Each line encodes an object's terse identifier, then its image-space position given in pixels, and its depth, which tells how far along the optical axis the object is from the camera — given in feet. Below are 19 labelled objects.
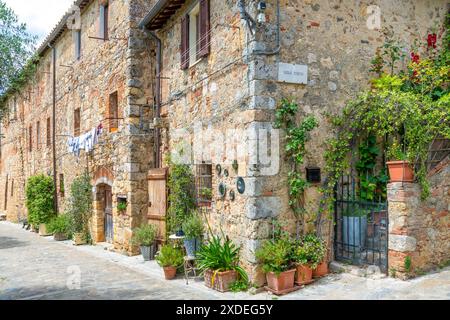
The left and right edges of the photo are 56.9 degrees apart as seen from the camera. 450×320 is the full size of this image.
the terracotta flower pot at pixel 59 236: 43.86
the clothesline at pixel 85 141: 38.01
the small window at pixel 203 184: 24.72
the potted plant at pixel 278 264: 19.17
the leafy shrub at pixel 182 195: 26.17
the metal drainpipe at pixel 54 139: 50.91
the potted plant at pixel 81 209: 40.55
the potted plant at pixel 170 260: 24.03
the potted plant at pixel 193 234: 23.99
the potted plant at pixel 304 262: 19.84
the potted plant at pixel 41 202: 49.80
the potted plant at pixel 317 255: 20.07
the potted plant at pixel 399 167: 18.93
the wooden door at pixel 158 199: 28.53
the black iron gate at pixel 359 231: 20.95
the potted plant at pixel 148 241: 29.22
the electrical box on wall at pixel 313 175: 21.22
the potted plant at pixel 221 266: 20.53
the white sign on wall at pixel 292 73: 20.74
